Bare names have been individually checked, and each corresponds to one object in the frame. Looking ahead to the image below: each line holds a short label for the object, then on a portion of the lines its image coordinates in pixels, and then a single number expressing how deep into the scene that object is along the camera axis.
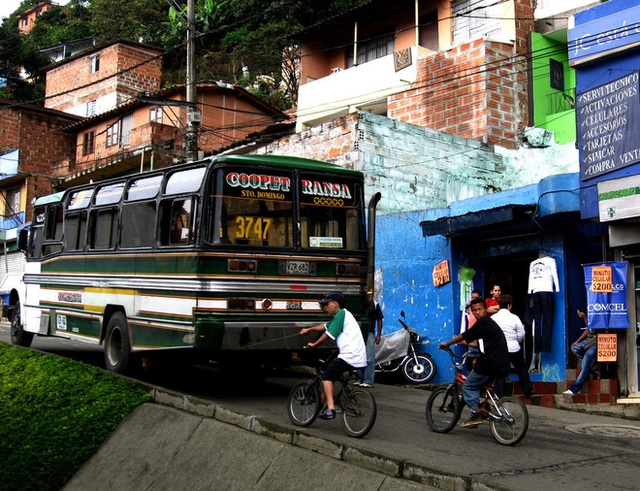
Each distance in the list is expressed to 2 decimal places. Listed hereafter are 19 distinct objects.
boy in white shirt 7.80
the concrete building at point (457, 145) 12.62
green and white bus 9.28
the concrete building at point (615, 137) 11.09
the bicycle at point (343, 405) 7.64
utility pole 18.09
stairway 11.06
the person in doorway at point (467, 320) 12.24
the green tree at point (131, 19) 47.94
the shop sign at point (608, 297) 11.11
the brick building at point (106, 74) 42.16
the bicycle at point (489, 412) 7.59
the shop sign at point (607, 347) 11.01
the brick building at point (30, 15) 69.75
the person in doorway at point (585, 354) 11.12
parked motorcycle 13.73
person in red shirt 9.17
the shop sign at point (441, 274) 14.21
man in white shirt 10.40
